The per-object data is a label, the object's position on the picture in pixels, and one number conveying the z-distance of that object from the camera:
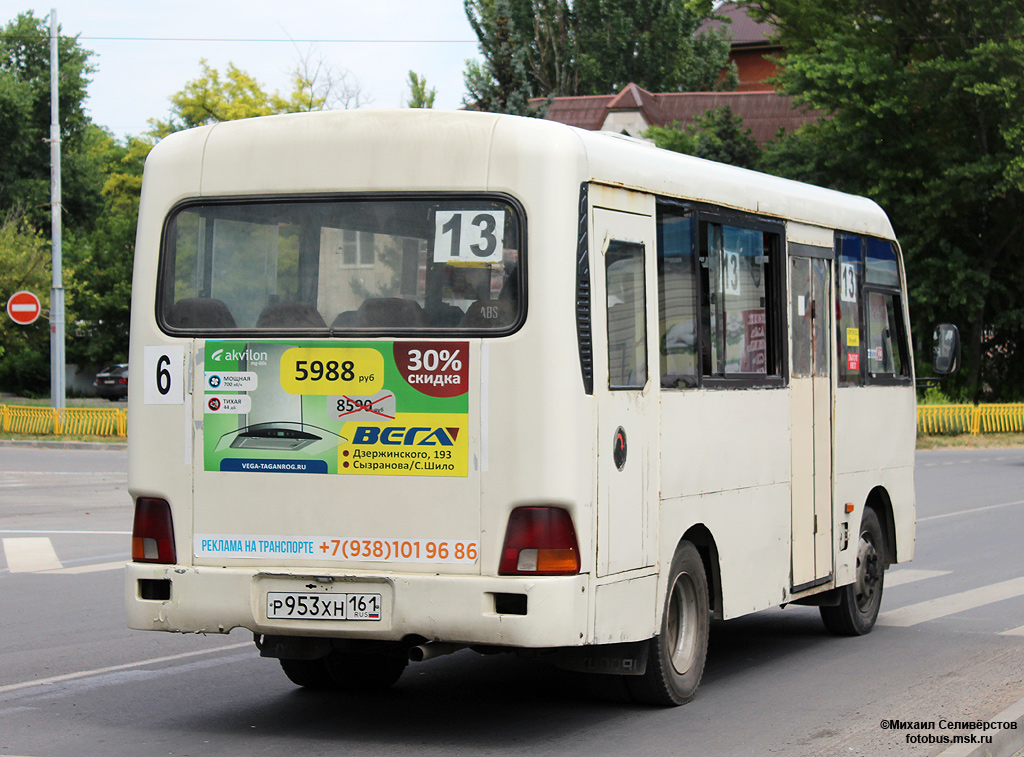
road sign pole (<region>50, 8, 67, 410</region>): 32.91
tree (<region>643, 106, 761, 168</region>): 53.59
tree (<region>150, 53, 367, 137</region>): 52.00
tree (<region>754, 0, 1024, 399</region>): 43.38
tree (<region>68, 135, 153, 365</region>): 62.72
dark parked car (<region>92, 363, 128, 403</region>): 55.66
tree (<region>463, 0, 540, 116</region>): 56.56
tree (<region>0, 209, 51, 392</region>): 42.22
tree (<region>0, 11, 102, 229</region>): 71.25
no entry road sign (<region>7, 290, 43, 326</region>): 33.06
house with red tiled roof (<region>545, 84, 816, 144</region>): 73.31
